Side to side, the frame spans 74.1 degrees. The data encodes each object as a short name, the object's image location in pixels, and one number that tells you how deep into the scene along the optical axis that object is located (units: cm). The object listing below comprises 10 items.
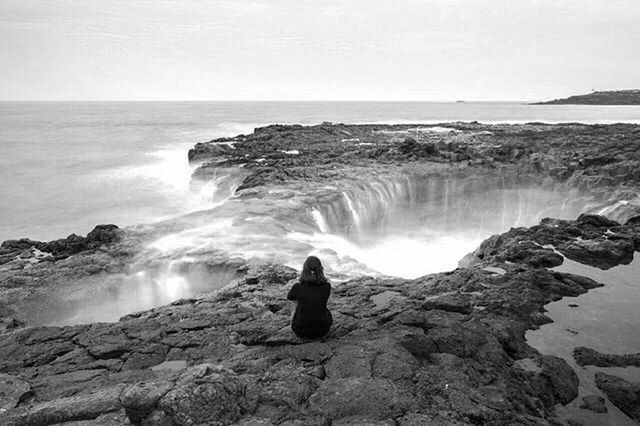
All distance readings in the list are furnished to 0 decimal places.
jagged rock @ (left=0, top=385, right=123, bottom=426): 506
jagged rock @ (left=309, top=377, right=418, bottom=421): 504
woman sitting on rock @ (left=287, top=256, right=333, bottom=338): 658
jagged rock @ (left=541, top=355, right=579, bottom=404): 573
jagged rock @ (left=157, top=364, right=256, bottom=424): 480
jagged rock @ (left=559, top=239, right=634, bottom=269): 1061
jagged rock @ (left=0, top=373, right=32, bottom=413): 560
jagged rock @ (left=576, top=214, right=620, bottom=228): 1293
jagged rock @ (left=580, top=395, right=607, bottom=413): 548
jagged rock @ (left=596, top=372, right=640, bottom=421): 550
